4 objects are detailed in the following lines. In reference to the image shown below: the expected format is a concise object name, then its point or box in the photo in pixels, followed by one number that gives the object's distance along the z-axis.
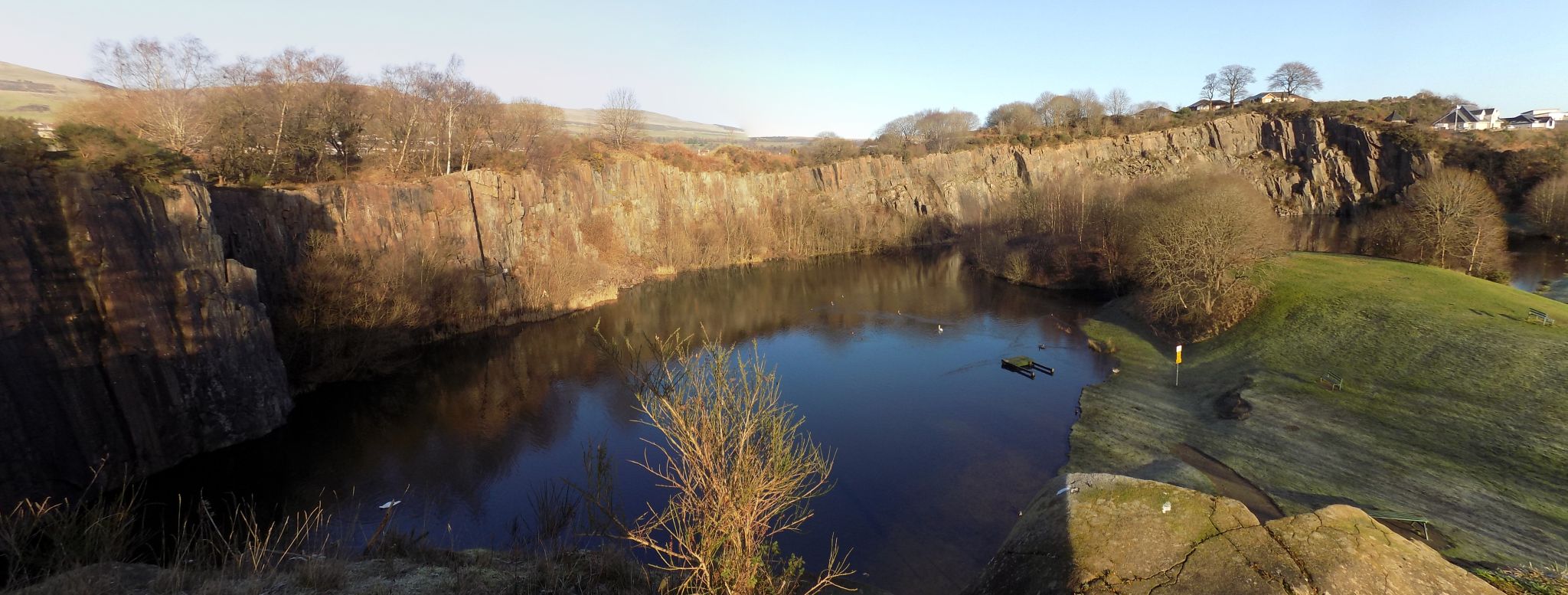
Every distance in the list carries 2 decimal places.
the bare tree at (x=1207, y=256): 30.14
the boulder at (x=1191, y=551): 6.41
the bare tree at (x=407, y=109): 42.00
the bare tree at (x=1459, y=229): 34.72
